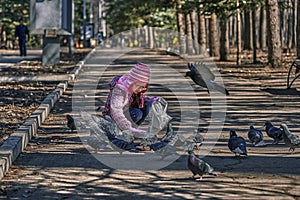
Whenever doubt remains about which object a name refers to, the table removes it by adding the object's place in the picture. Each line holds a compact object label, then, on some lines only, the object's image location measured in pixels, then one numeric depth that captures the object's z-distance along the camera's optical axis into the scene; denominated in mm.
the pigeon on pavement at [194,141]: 11243
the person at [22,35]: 48125
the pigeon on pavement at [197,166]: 9031
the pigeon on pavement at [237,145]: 10398
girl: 11750
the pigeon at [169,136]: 10656
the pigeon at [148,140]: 11327
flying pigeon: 19078
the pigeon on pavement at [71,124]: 13180
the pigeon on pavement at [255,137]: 11477
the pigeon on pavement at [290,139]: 10945
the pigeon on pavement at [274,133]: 11602
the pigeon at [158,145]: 10375
